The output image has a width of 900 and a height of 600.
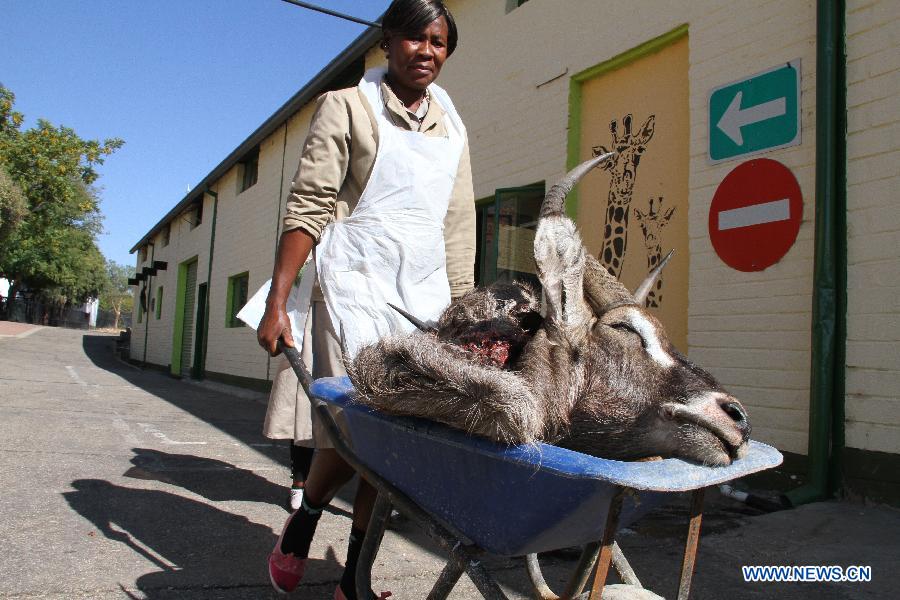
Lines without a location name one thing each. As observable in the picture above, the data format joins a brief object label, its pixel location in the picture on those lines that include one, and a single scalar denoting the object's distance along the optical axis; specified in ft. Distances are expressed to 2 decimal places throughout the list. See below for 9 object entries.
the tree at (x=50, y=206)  83.97
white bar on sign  15.69
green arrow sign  15.79
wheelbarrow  4.21
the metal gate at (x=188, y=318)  62.64
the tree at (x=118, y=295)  285.23
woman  7.87
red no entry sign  15.60
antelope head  4.61
